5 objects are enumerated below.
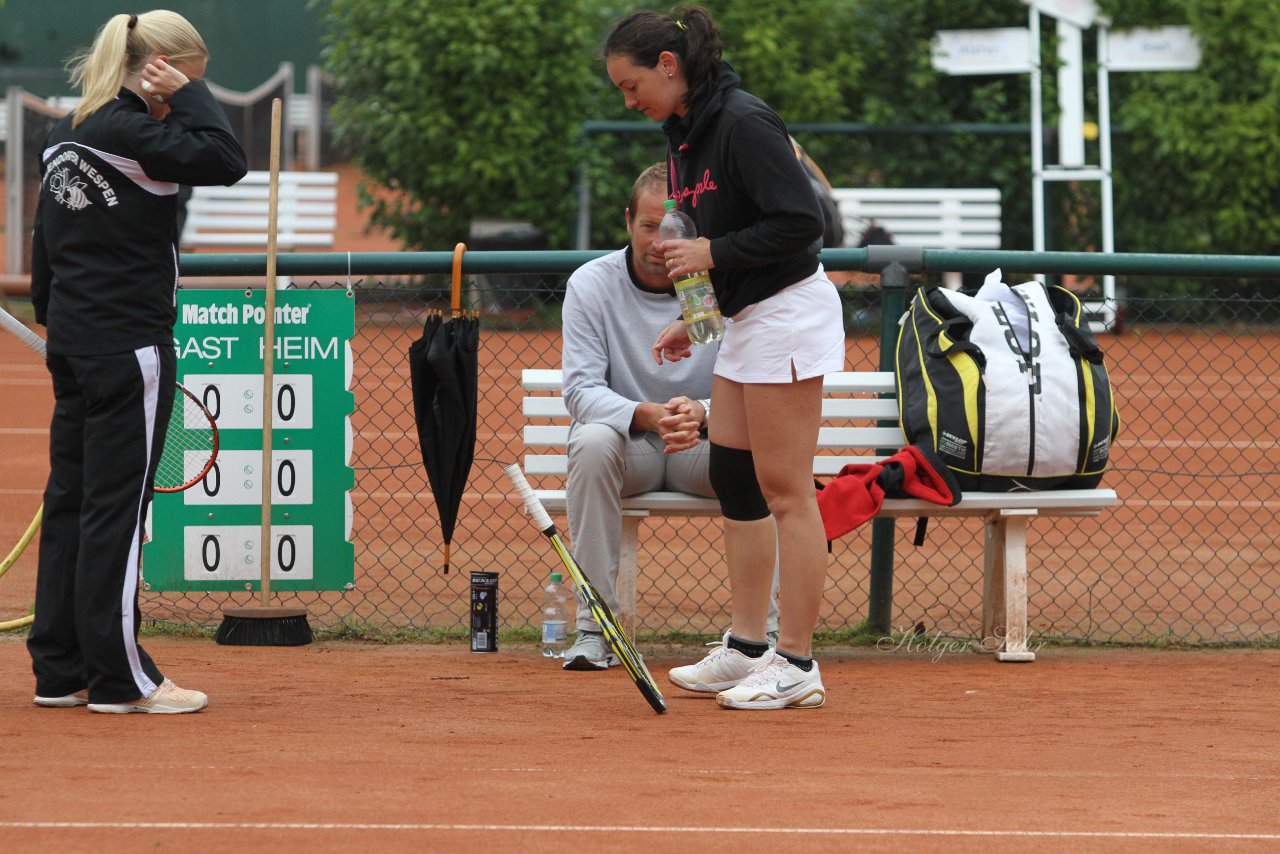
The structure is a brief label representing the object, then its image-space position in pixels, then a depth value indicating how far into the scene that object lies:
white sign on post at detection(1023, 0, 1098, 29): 32.16
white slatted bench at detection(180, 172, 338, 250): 35.53
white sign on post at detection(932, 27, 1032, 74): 32.97
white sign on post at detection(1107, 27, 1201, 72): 32.59
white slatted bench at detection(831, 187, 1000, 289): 33.16
